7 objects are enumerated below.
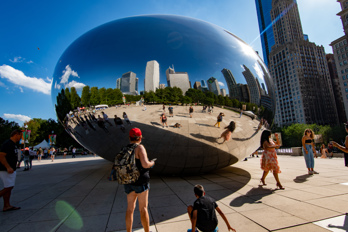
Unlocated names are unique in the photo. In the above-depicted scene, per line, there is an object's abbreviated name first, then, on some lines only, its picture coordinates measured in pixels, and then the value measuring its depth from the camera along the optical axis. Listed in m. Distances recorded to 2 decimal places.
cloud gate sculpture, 4.23
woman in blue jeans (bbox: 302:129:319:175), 6.13
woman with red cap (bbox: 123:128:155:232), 2.38
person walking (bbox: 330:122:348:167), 3.62
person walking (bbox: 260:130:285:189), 4.68
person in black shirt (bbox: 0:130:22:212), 3.80
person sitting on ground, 2.19
